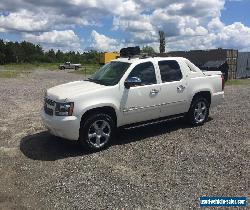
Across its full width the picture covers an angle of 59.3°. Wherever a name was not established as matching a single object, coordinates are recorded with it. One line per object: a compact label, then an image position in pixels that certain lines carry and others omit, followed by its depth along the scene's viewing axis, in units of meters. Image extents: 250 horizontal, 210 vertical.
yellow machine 32.63
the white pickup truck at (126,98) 4.68
